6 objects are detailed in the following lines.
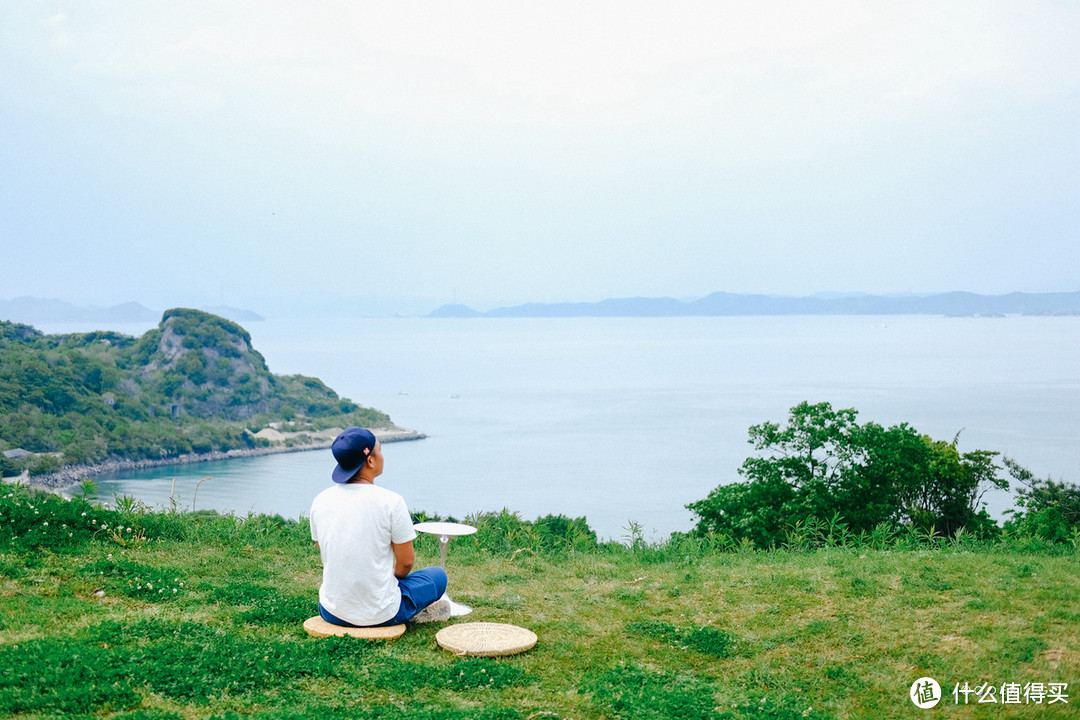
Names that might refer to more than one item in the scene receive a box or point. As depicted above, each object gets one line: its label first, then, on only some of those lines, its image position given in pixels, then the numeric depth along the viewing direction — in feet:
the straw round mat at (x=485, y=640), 16.37
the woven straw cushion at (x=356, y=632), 16.90
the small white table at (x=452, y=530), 19.39
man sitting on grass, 16.48
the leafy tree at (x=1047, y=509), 30.91
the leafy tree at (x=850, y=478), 45.32
